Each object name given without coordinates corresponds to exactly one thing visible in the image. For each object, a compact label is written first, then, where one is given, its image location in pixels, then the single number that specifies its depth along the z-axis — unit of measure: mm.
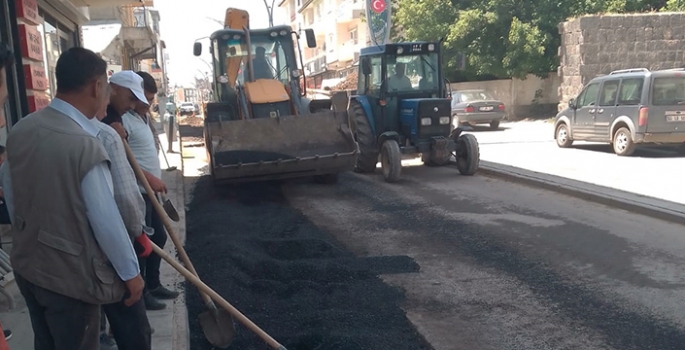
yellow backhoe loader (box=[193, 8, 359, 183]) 9648
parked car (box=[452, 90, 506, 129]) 22688
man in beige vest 2484
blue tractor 11602
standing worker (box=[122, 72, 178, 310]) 4262
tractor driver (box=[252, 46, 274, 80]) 11648
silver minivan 13391
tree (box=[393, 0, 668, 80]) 26281
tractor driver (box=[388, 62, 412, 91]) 12203
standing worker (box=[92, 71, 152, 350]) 2754
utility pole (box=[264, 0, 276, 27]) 26759
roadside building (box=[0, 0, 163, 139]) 7301
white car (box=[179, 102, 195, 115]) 49862
